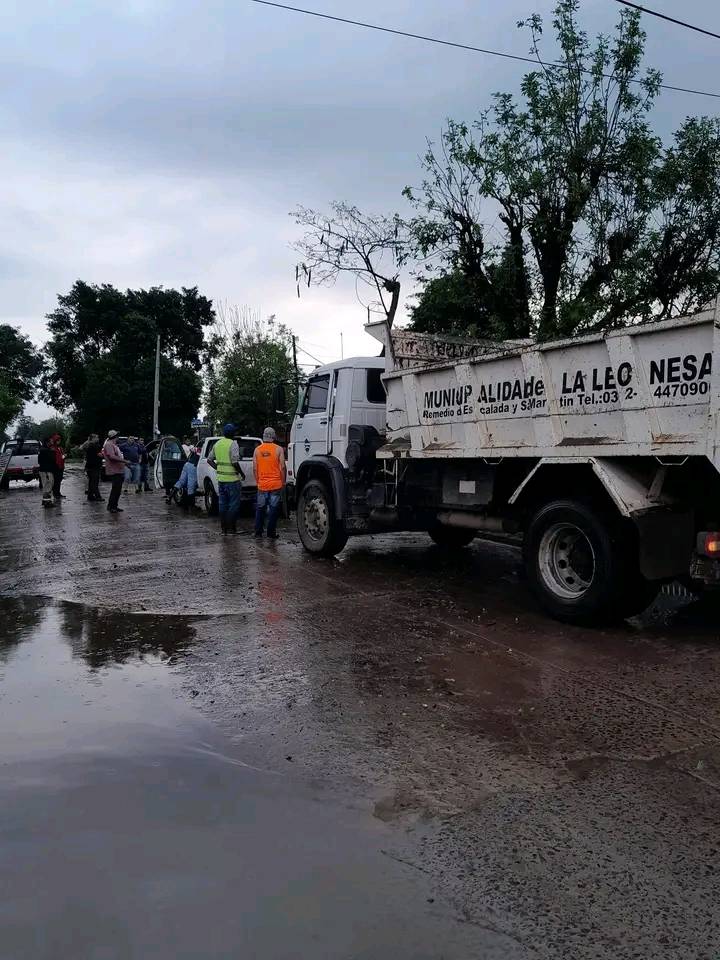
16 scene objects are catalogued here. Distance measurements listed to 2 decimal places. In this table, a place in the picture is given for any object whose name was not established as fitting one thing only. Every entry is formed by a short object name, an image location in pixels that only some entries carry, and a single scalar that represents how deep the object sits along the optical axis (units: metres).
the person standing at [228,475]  12.90
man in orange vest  11.89
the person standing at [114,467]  16.94
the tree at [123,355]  48.09
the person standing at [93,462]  19.52
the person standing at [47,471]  19.12
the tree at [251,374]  39.88
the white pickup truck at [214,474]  16.47
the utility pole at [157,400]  44.59
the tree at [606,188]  14.87
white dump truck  5.77
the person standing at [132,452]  25.44
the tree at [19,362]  60.97
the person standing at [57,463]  19.64
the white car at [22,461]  29.28
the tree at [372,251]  18.19
